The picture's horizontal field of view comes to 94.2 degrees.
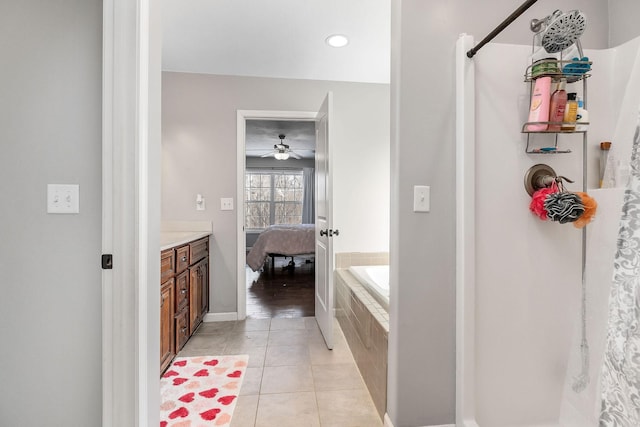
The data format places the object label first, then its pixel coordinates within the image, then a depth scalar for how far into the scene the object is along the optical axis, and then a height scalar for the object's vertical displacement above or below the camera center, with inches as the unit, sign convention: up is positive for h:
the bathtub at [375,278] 83.4 -23.2
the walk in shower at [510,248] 52.3 -6.4
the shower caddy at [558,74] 46.3 +21.9
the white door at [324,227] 97.0 -5.5
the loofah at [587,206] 41.6 +1.0
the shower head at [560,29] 42.3 +26.7
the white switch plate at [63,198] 44.0 +1.9
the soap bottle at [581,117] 47.1 +15.3
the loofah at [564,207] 41.8 +0.9
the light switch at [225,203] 122.6 +3.6
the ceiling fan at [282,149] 215.5 +48.4
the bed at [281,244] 193.2 -21.4
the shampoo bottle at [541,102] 47.3 +17.9
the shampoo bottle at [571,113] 46.8 +15.8
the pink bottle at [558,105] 46.9 +17.2
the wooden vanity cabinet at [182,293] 80.0 -26.0
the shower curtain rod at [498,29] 41.2 +28.1
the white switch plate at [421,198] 54.3 +2.6
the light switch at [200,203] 121.3 +3.5
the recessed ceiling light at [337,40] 95.0 +56.1
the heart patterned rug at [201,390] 65.0 -44.8
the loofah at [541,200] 50.2 +2.2
